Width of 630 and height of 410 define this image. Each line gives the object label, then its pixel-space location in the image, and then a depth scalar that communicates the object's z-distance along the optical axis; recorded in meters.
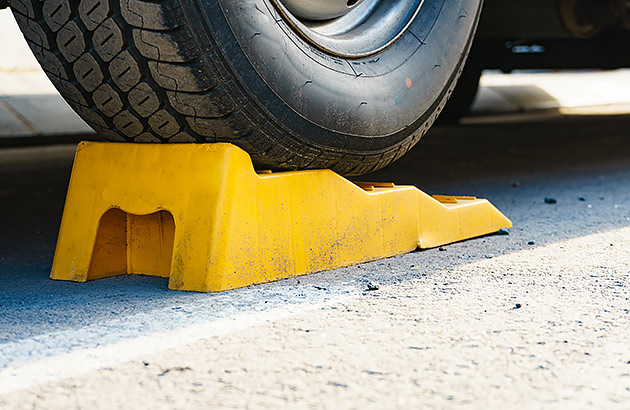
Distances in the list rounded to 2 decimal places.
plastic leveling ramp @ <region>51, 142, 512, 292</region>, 1.88
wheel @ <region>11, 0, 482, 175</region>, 1.84
